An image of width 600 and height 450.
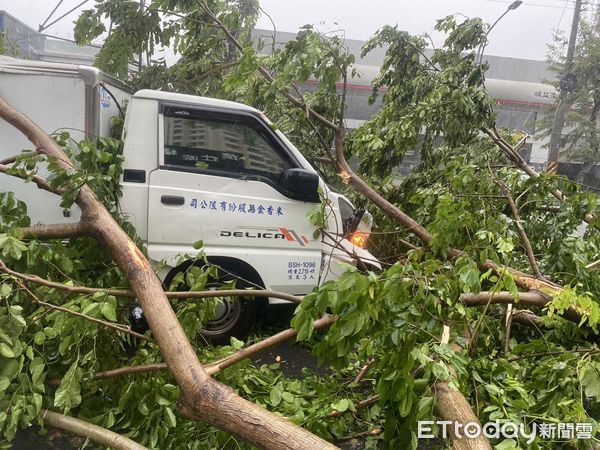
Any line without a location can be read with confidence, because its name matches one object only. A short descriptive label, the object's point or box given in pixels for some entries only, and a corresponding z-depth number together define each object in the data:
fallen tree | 1.61
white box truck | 3.09
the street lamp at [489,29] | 4.35
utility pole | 13.32
